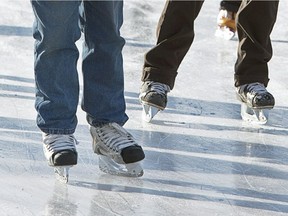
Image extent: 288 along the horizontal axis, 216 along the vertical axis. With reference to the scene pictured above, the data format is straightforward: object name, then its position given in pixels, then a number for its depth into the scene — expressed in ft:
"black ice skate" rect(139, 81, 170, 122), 27.30
